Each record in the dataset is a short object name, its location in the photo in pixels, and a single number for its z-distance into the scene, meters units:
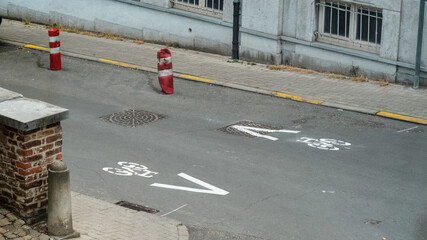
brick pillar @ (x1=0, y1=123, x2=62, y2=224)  8.72
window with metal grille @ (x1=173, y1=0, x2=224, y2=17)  19.73
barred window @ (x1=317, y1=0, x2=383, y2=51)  17.48
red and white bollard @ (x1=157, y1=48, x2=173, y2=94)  15.92
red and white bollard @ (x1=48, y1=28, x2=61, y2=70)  17.47
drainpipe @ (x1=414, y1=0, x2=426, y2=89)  15.95
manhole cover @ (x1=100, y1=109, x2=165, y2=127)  14.06
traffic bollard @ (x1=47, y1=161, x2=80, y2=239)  8.59
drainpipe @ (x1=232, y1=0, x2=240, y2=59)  18.83
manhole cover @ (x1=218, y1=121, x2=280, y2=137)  13.55
